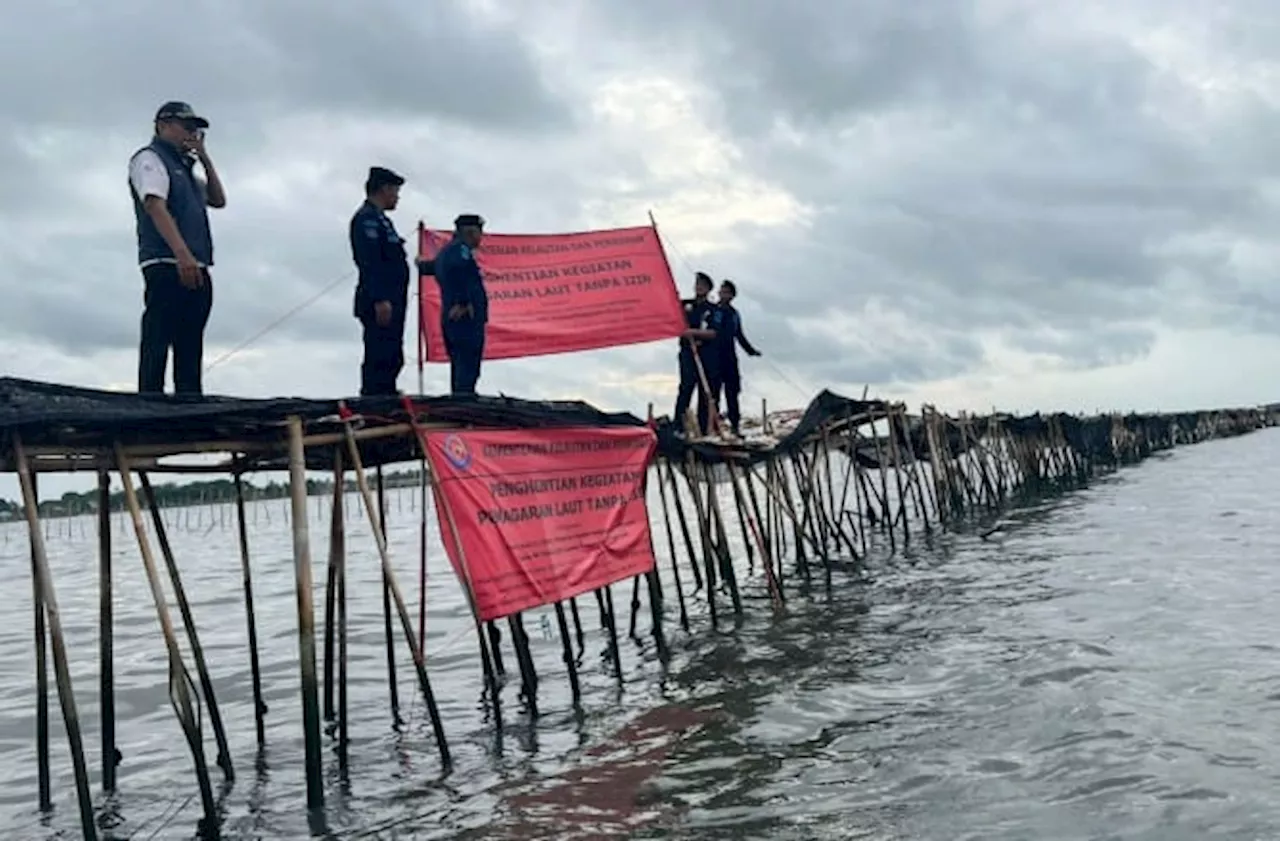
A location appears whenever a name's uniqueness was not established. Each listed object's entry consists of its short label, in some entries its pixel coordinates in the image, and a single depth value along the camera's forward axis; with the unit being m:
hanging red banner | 7.36
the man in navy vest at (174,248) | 6.76
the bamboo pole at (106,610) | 6.92
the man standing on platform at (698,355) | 14.44
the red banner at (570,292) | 11.26
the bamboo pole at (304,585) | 6.32
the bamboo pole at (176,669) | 5.96
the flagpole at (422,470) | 7.55
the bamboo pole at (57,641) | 5.68
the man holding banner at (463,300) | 9.40
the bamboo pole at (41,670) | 5.72
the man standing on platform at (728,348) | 14.99
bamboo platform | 5.84
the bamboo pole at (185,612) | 7.08
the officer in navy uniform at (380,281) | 8.54
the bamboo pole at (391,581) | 6.89
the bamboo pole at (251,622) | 8.73
